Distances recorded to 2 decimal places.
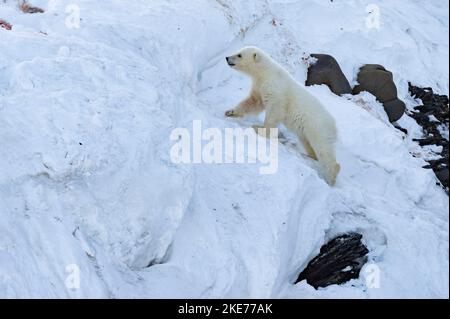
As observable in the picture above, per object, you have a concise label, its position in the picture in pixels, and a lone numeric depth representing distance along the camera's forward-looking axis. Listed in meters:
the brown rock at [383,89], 12.45
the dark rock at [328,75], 11.68
